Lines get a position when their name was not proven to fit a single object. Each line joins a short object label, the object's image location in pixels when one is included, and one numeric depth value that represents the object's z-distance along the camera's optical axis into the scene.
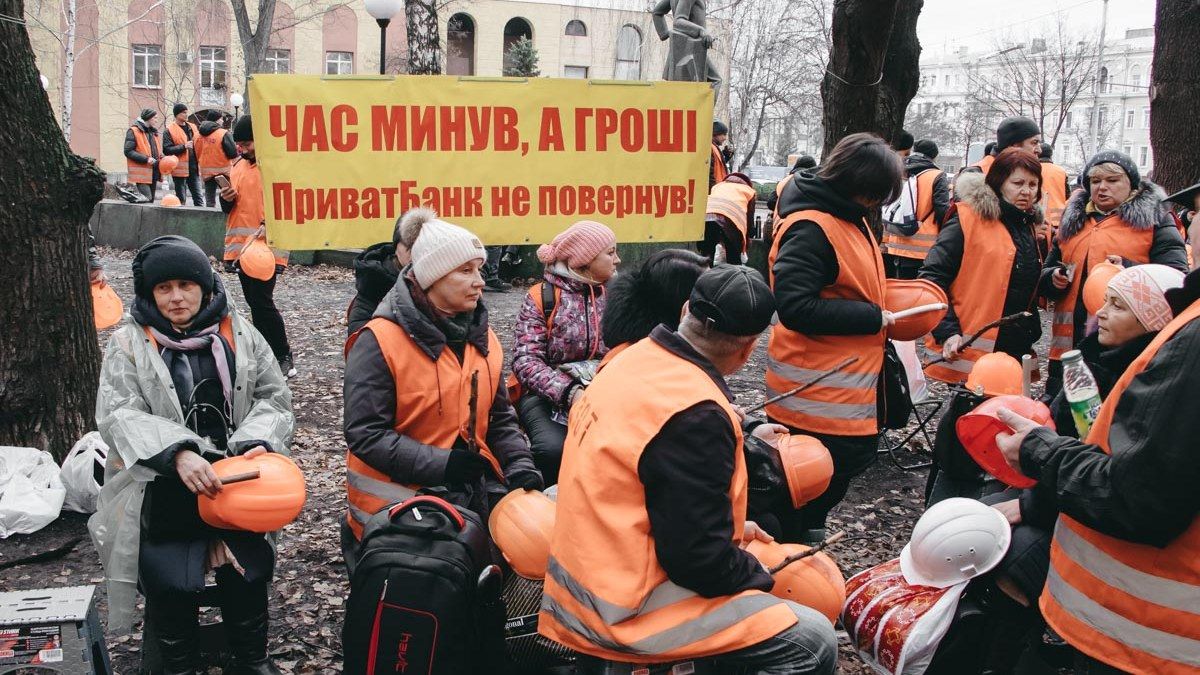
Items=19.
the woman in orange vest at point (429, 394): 3.66
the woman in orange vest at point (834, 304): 4.24
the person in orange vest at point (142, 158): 19.98
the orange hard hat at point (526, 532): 3.46
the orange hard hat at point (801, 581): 3.19
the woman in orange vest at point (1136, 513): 2.43
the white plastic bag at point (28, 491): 5.12
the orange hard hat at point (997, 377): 4.74
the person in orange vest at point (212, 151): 15.99
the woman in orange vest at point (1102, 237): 5.68
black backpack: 3.22
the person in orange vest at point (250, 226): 8.27
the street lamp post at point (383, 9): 11.59
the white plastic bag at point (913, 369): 6.79
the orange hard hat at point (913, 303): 4.50
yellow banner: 5.02
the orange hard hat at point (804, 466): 3.71
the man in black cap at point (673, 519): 2.61
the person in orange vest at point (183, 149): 20.11
